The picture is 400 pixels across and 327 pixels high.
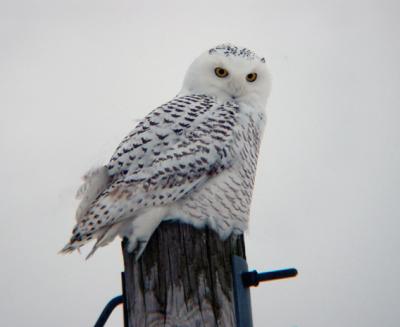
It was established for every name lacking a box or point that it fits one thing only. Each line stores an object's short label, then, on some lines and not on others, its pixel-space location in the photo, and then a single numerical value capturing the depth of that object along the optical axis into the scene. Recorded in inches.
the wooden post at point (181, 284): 316.3
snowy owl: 322.0
